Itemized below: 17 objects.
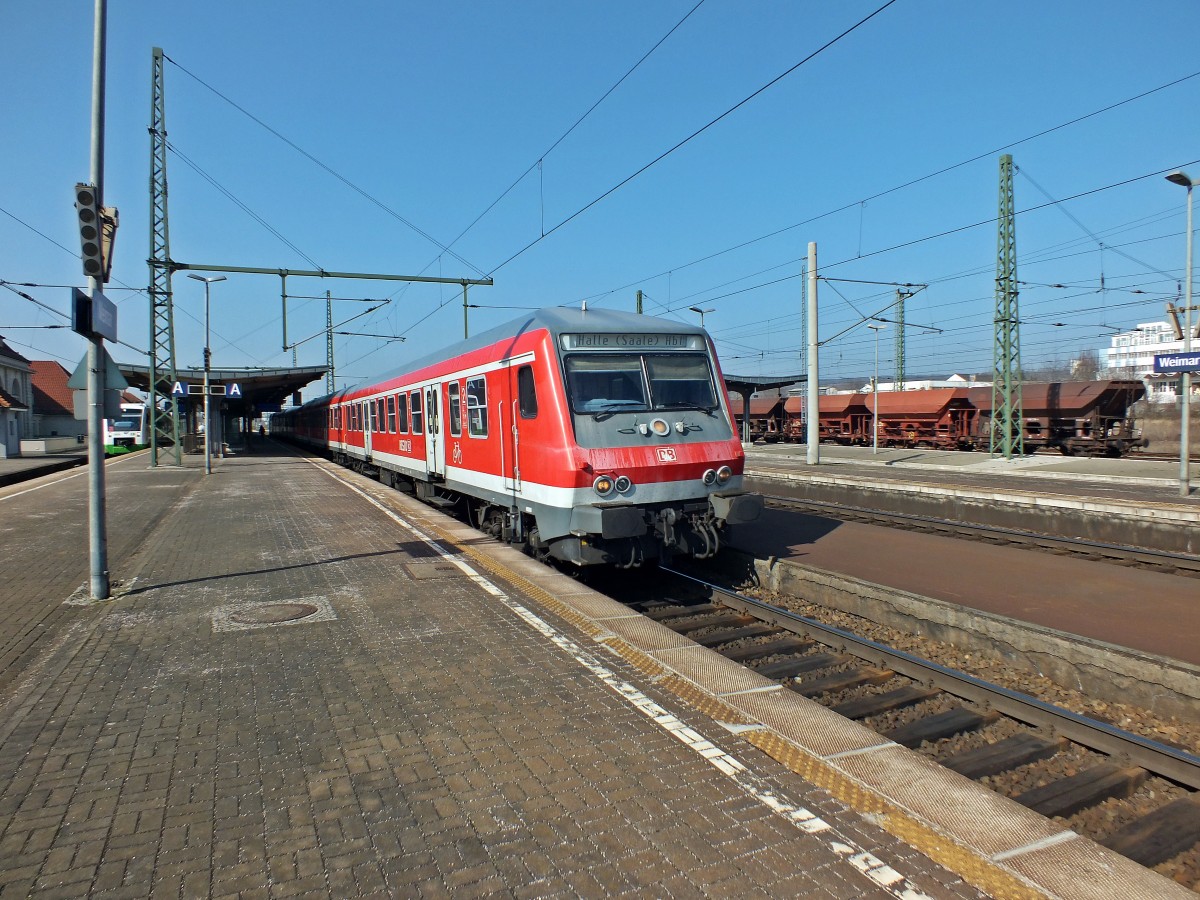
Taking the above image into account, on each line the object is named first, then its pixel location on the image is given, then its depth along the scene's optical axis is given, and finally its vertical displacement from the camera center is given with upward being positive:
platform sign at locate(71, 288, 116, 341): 7.18 +1.19
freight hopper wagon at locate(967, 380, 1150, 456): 28.66 +0.42
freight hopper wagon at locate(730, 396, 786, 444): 44.81 +0.75
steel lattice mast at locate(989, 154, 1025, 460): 24.34 +3.51
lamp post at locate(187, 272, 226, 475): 20.40 +2.28
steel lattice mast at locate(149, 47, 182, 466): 24.16 +4.91
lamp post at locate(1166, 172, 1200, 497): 15.75 +1.01
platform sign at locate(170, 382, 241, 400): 27.47 +1.77
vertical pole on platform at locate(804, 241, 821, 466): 23.62 +1.81
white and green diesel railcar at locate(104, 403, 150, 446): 51.52 +0.52
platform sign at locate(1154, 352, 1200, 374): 15.75 +1.34
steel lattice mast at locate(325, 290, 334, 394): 39.46 +4.97
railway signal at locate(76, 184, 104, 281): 7.13 +1.99
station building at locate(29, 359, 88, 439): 61.75 +3.11
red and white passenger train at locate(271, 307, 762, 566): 7.98 -0.07
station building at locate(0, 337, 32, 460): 34.06 +2.70
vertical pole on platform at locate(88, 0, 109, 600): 7.43 +0.35
